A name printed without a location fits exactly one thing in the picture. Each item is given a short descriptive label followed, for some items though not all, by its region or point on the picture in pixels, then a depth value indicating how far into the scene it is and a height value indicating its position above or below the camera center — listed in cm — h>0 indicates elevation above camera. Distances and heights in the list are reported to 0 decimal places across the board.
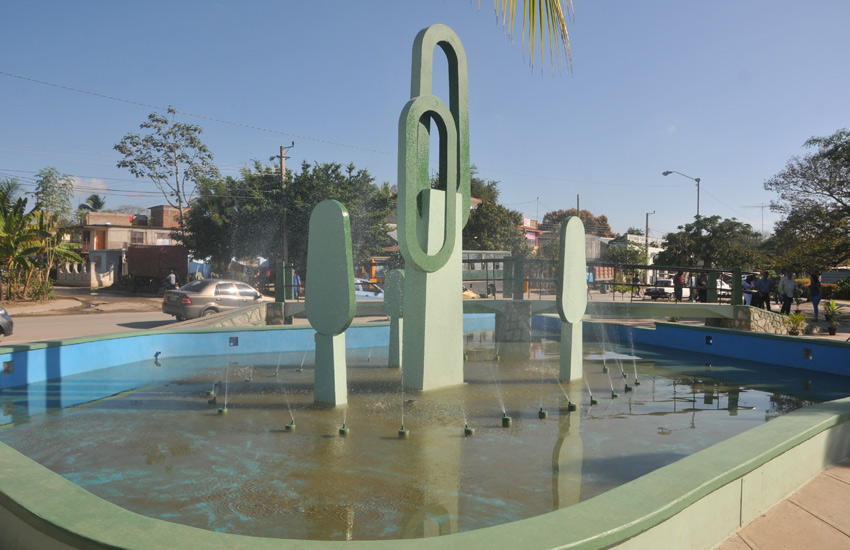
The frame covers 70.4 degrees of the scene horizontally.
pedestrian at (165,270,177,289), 3397 -26
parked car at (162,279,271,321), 1880 -74
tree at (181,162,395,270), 3428 +378
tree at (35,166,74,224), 5059 +758
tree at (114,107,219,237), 4294 +873
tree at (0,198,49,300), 2562 +134
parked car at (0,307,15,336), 1540 -126
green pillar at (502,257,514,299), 1695 -5
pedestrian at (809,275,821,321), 2109 -46
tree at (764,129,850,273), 2417 +264
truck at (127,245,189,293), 3559 +67
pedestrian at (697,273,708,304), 2420 -63
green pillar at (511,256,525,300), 1623 -2
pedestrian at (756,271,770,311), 1973 -39
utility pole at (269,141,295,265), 3309 +570
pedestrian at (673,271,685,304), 2127 -28
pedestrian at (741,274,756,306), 2082 -33
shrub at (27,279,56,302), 2781 -69
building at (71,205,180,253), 5169 +369
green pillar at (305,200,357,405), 789 -27
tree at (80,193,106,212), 7929 +969
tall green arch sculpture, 882 +74
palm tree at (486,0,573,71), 362 +160
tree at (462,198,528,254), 4784 +386
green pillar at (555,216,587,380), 995 -35
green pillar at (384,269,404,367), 1119 -62
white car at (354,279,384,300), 2280 -55
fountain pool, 457 -174
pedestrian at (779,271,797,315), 2000 -46
